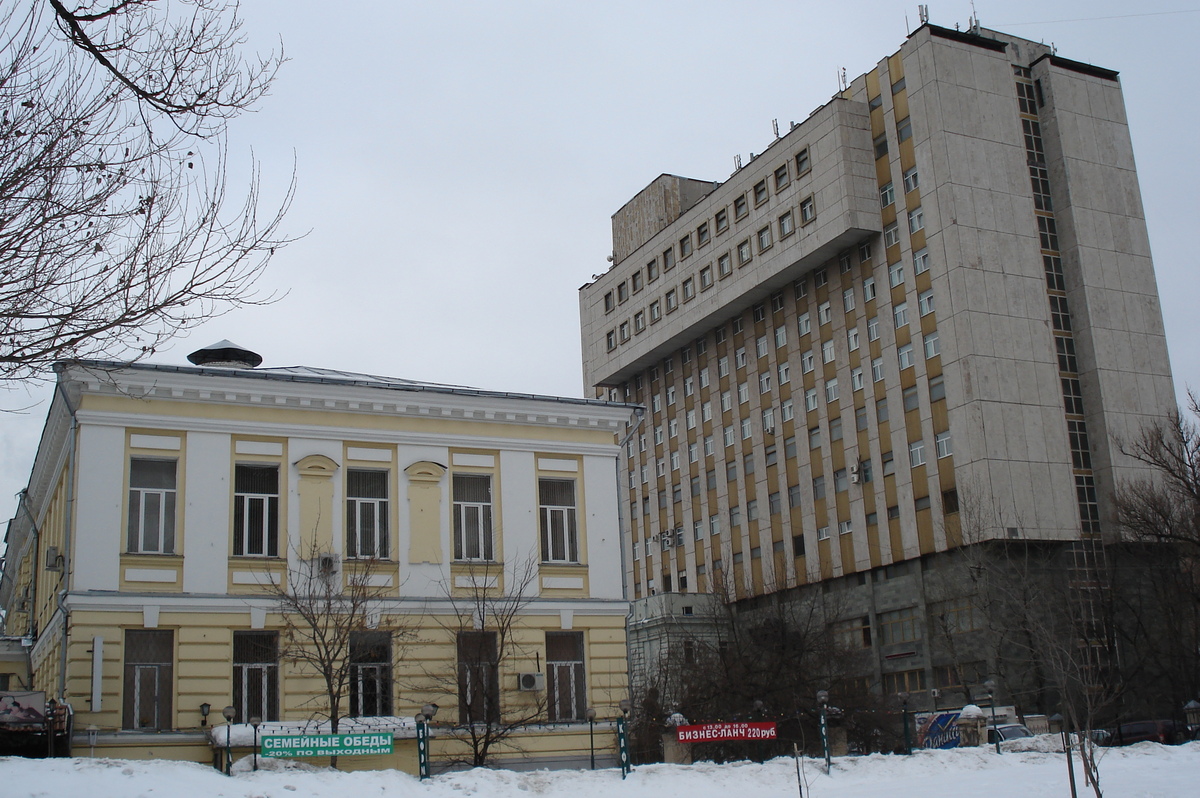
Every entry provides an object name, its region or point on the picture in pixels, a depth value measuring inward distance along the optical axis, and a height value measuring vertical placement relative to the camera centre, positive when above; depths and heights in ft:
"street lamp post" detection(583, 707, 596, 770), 76.95 -3.22
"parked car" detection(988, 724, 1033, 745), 113.33 -6.70
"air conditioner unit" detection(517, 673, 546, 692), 86.17 +0.46
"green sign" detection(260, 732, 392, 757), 61.67 -2.31
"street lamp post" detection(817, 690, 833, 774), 72.13 -3.83
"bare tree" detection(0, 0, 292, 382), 36.29 +15.16
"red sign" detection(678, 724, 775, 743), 71.56 -3.25
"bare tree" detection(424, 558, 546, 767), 82.33 +2.67
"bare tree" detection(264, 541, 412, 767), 77.15 +4.79
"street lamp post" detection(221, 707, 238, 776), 64.69 -0.87
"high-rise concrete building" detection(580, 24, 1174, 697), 173.47 +51.99
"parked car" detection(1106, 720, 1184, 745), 127.65 -8.47
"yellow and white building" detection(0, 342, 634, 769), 77.25 +11.36
